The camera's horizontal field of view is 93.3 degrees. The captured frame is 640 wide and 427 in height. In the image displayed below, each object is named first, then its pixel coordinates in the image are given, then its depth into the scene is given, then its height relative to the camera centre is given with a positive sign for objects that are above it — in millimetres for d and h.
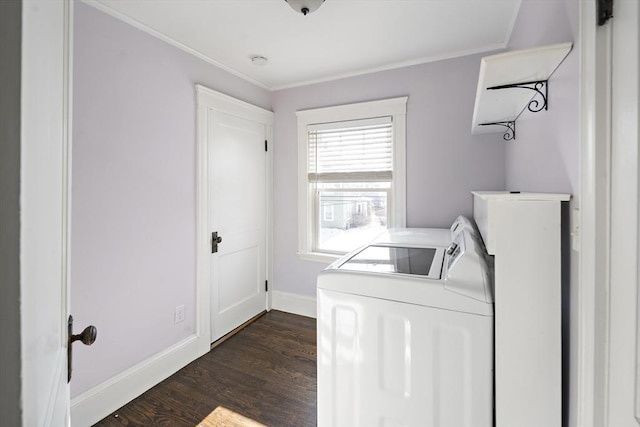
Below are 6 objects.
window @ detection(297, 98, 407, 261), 2816 +371
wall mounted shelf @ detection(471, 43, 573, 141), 1071 +567
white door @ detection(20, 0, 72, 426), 344 +3
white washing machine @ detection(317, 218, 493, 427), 1115 -520
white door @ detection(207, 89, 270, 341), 2684 -23
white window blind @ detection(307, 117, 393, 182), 2867 +614
